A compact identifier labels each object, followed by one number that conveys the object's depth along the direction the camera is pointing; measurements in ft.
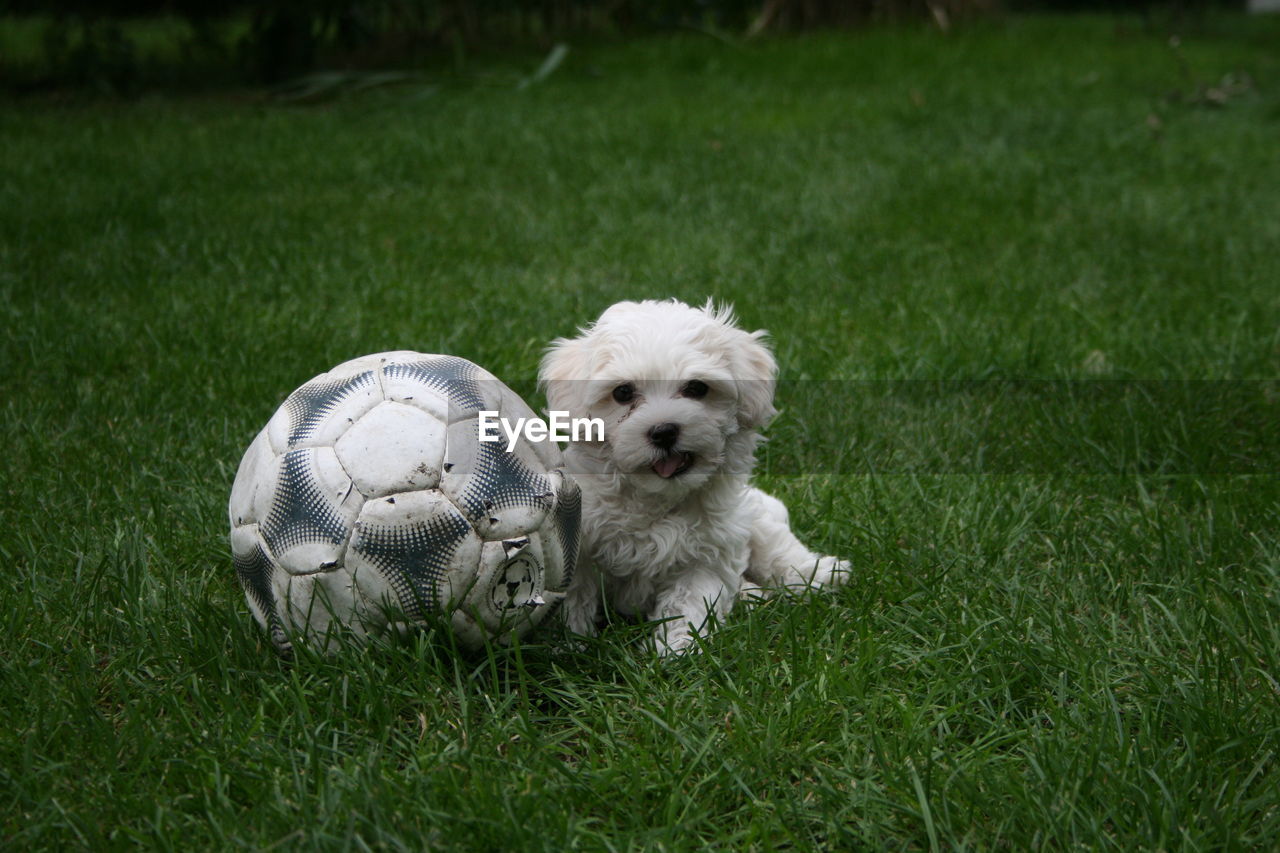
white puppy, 8.22
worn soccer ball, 7.16
